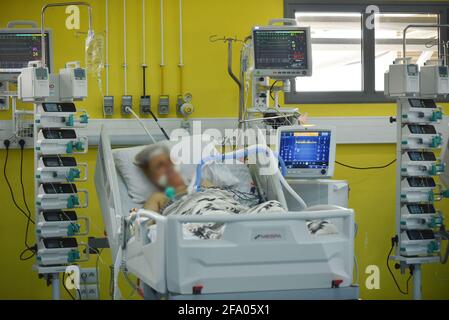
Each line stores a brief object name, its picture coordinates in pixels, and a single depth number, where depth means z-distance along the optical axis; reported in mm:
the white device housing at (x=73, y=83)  4977
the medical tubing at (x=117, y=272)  4000
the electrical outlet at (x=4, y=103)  5781
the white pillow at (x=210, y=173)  4442
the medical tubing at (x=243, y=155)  3763
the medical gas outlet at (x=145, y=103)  5812
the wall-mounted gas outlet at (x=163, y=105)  5840
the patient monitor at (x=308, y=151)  4875
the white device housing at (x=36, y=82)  4836
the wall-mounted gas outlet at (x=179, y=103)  5852
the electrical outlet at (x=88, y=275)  5719
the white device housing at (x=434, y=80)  5332
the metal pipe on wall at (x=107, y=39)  5836
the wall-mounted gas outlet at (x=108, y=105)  5773
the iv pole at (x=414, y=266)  5387
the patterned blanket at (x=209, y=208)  3557
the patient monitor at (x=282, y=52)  5277
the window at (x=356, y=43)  6168
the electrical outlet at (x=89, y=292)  5707
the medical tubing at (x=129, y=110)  5681
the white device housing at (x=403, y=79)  5262
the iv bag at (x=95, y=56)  5656
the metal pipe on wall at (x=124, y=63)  5852
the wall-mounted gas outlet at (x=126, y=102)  5793
